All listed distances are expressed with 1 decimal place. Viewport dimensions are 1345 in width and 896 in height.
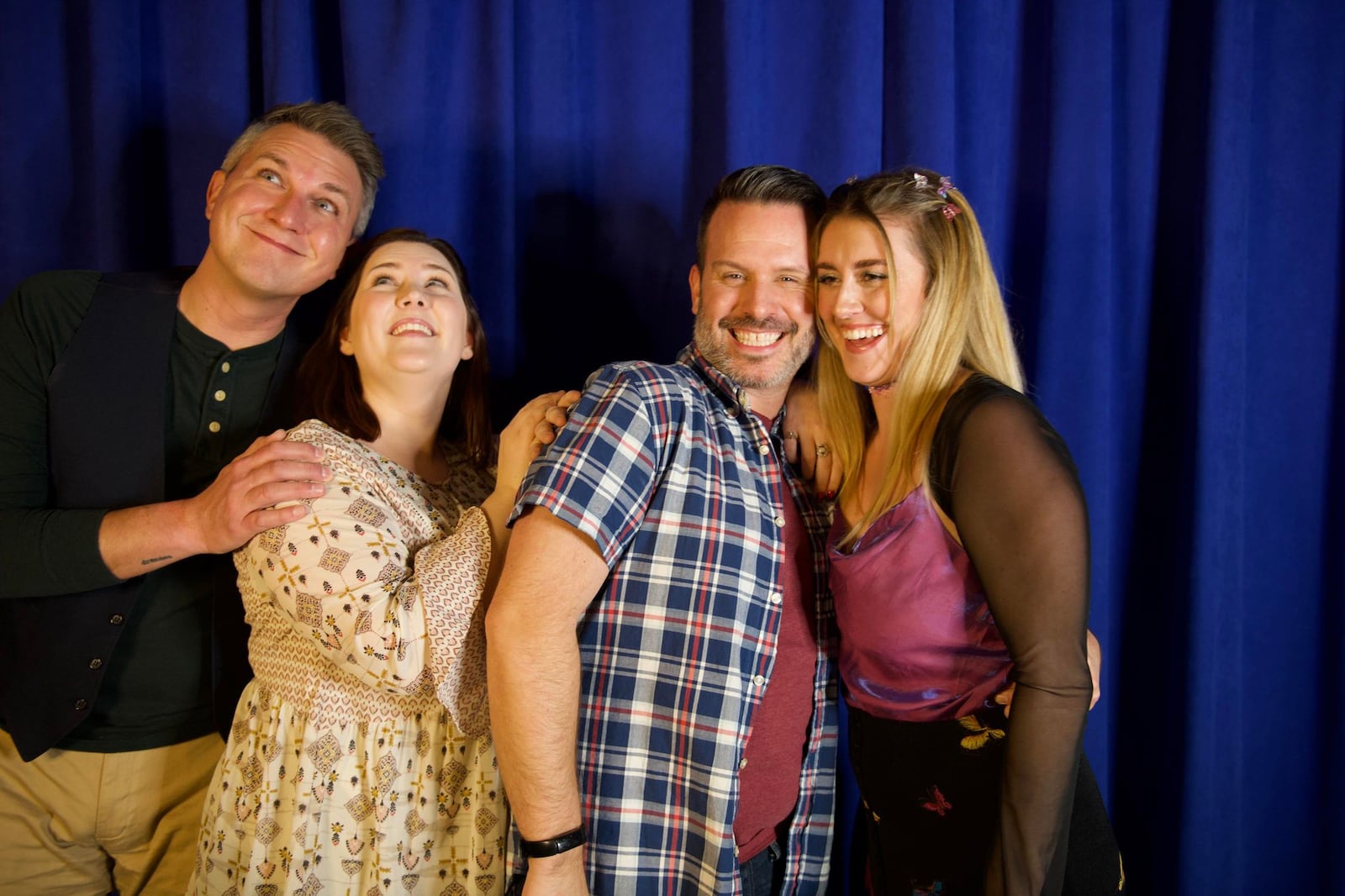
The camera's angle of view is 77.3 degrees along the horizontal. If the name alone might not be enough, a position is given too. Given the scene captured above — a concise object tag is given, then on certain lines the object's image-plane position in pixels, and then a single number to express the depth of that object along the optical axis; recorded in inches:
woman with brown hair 47.6
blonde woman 41.7
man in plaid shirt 44.8
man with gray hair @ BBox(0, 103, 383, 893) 57.0
